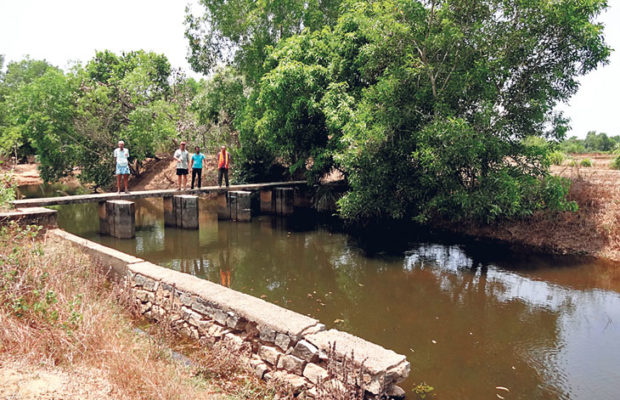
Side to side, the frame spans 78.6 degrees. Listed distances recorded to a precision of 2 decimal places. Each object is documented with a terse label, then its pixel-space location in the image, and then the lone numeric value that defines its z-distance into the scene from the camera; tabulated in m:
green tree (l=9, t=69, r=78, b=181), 23.00
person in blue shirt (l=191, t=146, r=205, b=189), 15.07
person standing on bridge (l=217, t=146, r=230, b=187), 16.25
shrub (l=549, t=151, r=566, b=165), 17.25
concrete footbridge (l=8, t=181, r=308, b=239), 11.93
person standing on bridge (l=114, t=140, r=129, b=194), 12.88
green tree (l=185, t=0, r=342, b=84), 19.03
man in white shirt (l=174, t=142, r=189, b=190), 14.24
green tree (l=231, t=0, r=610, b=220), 10.27
